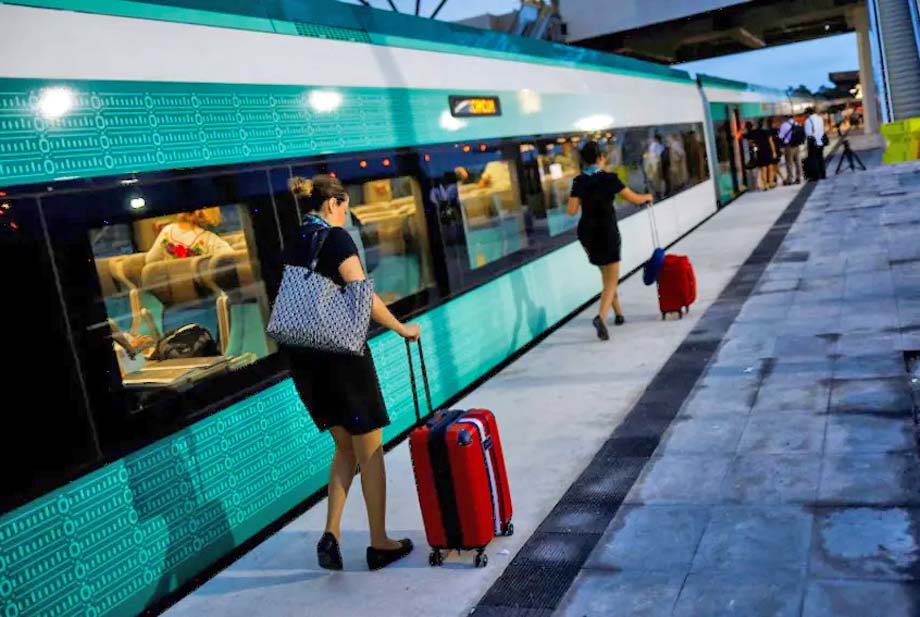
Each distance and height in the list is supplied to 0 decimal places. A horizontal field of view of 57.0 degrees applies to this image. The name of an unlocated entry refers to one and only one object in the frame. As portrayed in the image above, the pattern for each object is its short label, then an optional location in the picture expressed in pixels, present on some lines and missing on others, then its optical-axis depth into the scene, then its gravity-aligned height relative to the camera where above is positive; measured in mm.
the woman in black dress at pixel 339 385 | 3553 -694
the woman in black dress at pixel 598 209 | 7348 -319
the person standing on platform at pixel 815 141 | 18156 -207
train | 3383 -63
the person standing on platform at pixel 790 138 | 19547 -36
